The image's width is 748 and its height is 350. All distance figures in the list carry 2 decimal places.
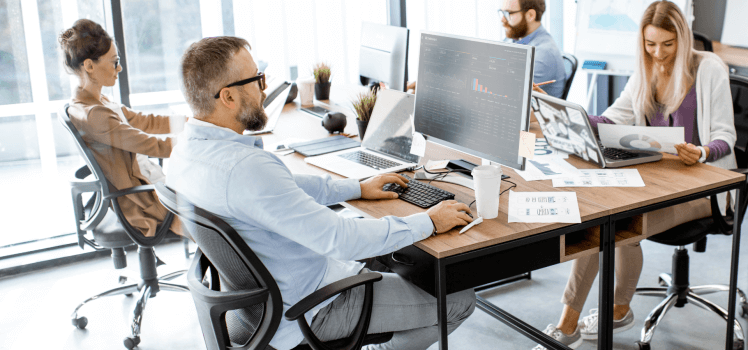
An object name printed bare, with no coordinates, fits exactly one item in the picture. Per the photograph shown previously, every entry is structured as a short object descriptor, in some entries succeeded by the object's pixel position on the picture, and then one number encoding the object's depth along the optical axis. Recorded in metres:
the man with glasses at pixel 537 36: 3.20
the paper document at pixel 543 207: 1.65
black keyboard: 1.80
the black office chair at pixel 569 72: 3.22
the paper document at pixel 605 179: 1.88
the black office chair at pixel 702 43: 2.98
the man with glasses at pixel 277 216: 1.40
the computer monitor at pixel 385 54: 2.99
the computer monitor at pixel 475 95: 1.79
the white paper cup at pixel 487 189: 1.62
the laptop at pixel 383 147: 2.18
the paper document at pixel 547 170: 2.00
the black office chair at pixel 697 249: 2.12
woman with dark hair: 2.38
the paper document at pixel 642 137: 1.96
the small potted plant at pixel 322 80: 3.51
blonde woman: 2.19
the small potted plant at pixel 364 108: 2.49
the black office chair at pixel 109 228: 2.36
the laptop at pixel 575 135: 1.95
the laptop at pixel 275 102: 2.92
